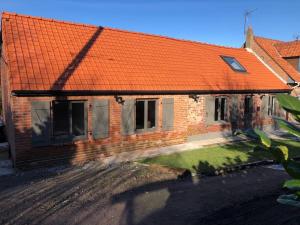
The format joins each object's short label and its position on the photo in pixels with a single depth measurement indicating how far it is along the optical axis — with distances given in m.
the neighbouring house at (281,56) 15.82
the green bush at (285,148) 1.22
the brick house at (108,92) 7.57
